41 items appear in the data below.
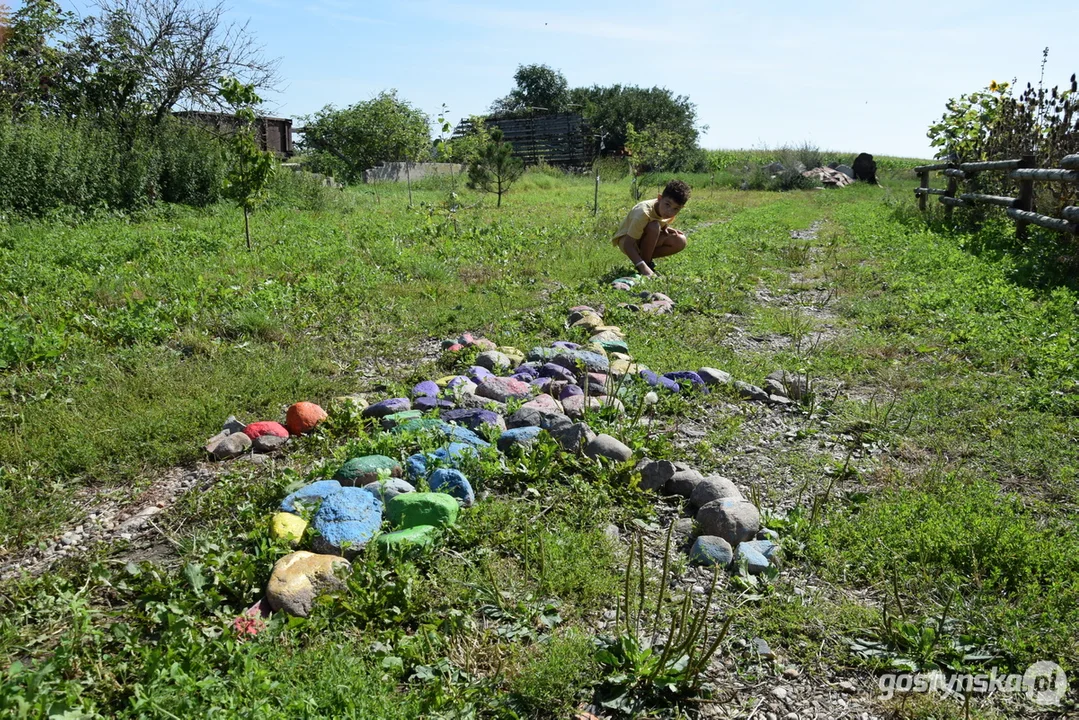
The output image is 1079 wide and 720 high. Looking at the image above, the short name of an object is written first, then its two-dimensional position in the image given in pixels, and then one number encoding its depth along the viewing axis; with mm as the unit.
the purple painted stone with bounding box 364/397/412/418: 3867
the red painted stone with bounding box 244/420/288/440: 3605
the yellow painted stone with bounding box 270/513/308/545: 2578
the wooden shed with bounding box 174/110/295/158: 20473
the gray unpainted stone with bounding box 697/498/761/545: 2797
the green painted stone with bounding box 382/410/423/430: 3651
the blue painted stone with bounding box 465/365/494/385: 4316
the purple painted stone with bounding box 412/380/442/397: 4086
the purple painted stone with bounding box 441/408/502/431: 3648
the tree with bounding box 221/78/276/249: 8867
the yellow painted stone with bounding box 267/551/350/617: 2264
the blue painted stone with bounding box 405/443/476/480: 3107
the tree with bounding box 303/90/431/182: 28875
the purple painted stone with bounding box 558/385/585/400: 4113
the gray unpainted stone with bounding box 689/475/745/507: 3008
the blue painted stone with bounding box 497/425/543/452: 3422
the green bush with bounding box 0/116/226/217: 11008
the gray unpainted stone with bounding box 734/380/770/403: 4371
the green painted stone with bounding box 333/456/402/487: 3061
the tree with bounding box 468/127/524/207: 19078
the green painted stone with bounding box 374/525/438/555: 2526
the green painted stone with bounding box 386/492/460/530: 2723
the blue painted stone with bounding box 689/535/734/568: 2654
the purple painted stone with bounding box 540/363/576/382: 4406
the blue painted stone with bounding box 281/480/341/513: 2783
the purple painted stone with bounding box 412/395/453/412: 3939
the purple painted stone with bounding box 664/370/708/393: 4445
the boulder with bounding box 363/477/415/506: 2885
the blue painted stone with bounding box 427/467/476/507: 2951
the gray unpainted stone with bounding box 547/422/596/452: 3414
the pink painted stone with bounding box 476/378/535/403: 4098
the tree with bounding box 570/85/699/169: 36969
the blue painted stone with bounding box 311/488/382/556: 2572
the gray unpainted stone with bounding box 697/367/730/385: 4512
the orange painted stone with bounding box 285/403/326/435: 3707
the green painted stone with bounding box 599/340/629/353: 5137
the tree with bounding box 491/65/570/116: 50469
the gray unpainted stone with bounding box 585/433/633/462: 3333
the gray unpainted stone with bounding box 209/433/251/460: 3488
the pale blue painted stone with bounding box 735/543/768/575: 2623
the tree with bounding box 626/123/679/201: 23755
